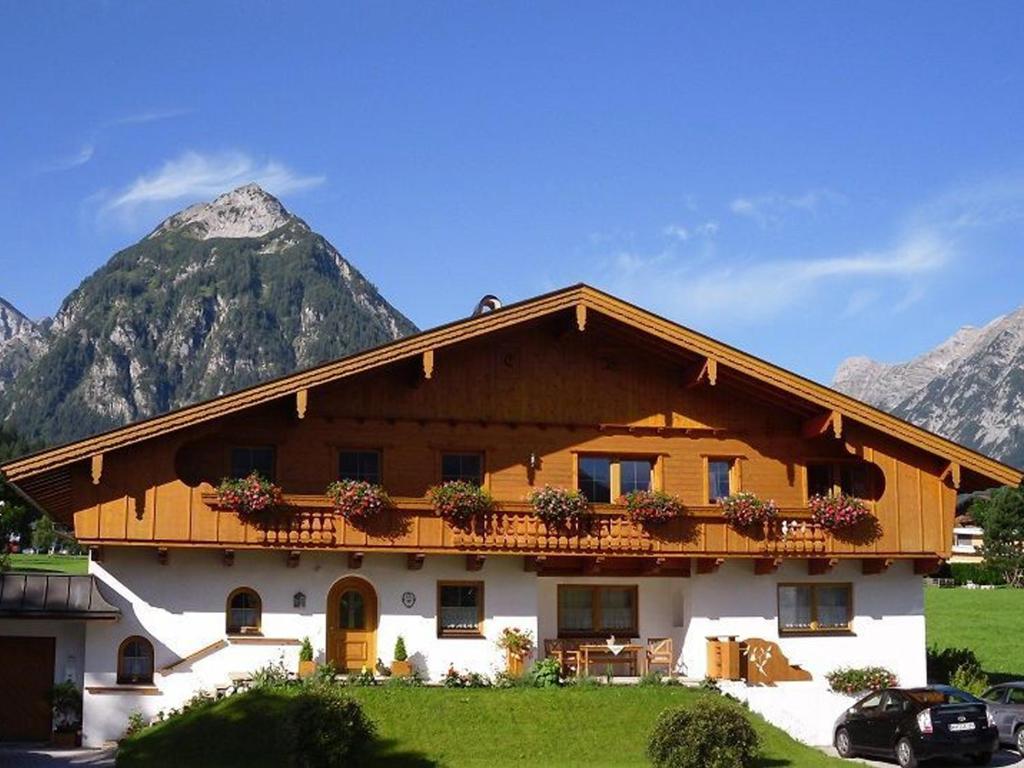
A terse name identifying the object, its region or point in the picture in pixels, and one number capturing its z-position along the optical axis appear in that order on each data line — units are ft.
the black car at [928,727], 76.59
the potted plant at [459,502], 92.48
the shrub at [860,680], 97.91
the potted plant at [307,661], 89.81
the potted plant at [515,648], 93.71
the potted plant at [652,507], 95.20
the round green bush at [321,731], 68.18
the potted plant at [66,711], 89.20
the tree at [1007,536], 328.29
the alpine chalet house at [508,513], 89.61
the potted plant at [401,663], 91.97
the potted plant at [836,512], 97.66
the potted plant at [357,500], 90.63
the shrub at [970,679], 102.68
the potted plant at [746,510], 96.27
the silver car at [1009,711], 85.20
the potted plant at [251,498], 88.89
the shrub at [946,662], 107.86
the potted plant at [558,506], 93.81
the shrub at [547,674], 90.84
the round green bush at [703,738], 68.18
